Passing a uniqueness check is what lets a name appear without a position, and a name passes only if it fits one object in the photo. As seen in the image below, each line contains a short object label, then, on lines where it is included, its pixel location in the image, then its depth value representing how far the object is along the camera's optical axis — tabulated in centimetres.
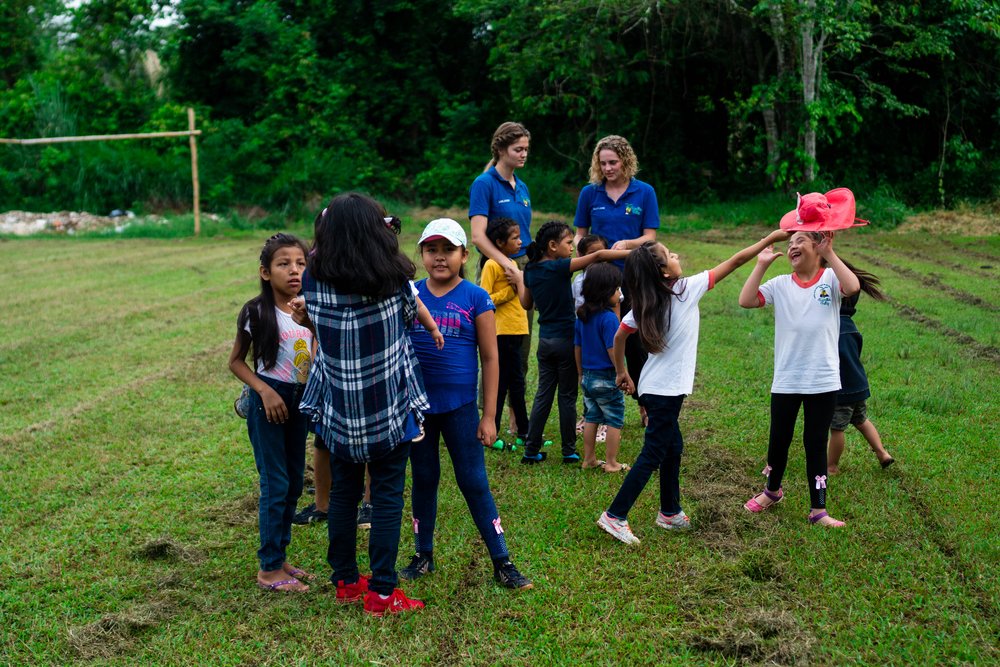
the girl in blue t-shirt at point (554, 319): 528
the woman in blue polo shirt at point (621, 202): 575
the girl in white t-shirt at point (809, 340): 446
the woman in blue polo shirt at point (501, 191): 568
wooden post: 2039
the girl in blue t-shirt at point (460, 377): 391
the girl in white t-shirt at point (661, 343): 436
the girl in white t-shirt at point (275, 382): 399
